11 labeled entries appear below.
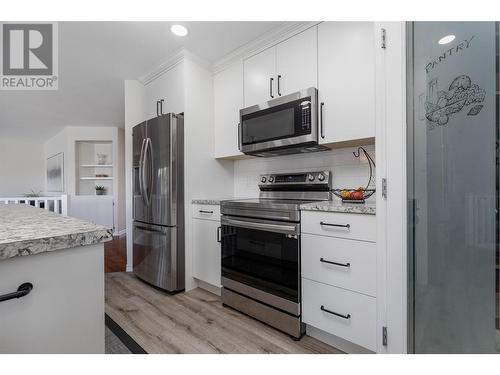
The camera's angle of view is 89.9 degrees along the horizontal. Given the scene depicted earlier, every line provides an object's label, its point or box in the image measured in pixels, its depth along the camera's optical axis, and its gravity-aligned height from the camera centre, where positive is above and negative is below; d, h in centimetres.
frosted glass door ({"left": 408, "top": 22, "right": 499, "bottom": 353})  88 -1
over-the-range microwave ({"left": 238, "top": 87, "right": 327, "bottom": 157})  184 +48
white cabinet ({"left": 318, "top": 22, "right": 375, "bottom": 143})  163 +72
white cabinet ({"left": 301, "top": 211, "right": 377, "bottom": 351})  133 -51
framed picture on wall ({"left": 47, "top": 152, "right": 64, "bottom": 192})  577 +36
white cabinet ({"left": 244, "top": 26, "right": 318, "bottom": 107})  189 +96
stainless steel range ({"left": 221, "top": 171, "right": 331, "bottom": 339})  161 -48
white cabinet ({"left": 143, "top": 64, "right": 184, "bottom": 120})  242 +99
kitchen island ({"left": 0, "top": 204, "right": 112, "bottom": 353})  55 -25
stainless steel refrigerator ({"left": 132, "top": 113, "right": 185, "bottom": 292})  227 -12
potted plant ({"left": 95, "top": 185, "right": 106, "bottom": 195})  569 -7
